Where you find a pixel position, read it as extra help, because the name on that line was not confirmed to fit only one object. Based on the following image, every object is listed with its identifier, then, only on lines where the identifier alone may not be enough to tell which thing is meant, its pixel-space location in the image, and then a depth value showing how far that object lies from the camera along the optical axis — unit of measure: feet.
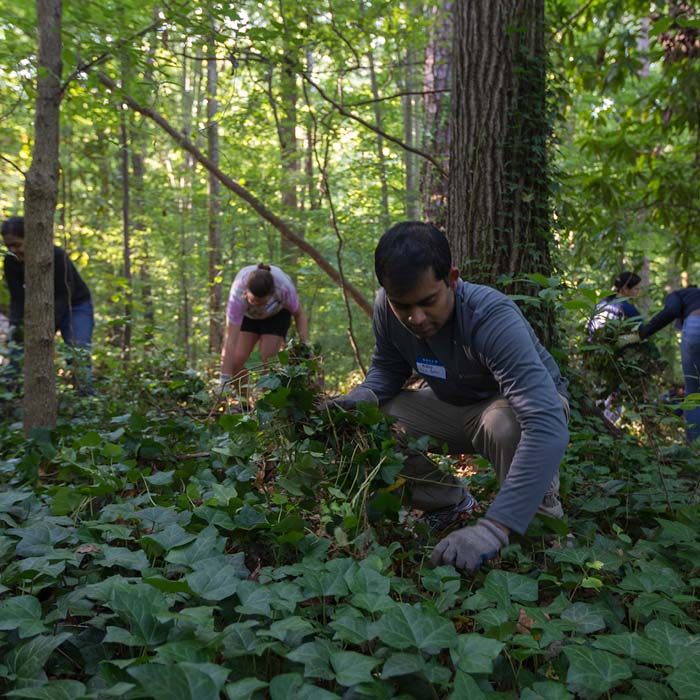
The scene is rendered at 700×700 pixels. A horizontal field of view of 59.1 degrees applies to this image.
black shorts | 19.49
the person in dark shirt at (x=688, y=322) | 17.48
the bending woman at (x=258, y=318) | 18.47
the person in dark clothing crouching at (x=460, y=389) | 7.18
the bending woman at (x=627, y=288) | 18.45
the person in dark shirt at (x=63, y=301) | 17.02
